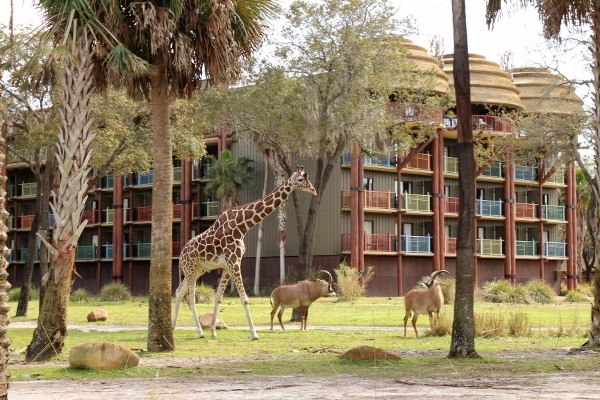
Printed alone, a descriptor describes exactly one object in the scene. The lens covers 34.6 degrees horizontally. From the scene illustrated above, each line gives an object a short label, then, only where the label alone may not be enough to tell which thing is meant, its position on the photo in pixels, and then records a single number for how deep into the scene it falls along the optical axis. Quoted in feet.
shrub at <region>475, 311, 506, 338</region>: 67.15
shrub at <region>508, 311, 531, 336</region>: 68.08
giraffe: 70.44
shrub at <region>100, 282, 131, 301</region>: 161.38
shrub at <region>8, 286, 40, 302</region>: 156.66
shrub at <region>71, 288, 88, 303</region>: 158.34
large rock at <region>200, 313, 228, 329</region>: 73.82
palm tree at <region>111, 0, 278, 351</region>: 57.06
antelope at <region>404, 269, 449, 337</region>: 66.28
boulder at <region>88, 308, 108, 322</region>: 97.60
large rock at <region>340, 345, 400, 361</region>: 47.80
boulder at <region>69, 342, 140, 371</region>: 46.03
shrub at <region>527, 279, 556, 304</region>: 140.36
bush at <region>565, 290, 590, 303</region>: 152.92
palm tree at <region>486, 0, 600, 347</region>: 57.93
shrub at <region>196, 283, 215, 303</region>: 141.79
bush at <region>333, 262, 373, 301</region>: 143.43
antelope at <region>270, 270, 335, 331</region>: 73.15
